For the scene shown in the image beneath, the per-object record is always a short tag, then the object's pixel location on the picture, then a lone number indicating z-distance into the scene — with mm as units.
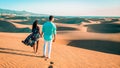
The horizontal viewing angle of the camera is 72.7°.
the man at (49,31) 3508
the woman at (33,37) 3965
